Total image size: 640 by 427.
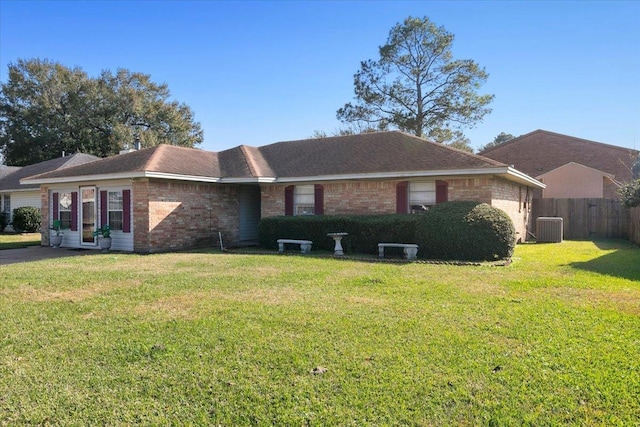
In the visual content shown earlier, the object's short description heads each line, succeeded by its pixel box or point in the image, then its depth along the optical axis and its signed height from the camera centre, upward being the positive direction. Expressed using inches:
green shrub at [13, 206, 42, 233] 982.4 -5.4
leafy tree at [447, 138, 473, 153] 1342.5 +229.5
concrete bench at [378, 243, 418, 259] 481.8 -36.0
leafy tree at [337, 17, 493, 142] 1250.6 +389.8
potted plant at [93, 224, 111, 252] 602.9 -30.0
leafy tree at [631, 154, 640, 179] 917.3 +99.9
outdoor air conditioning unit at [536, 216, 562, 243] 705.0 -23.8
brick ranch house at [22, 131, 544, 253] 563.2 +41.2
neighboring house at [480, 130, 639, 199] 983.0 +145.0
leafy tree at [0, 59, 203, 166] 1525.6 +367.7
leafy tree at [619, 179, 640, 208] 614.2 +30.4
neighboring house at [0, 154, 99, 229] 1047.6 +76.7
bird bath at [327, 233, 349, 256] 526.3 -30.7
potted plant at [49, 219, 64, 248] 652.7 -29.2
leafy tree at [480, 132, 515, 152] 2904.8 +525.5
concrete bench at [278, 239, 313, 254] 559.2 -36.9
